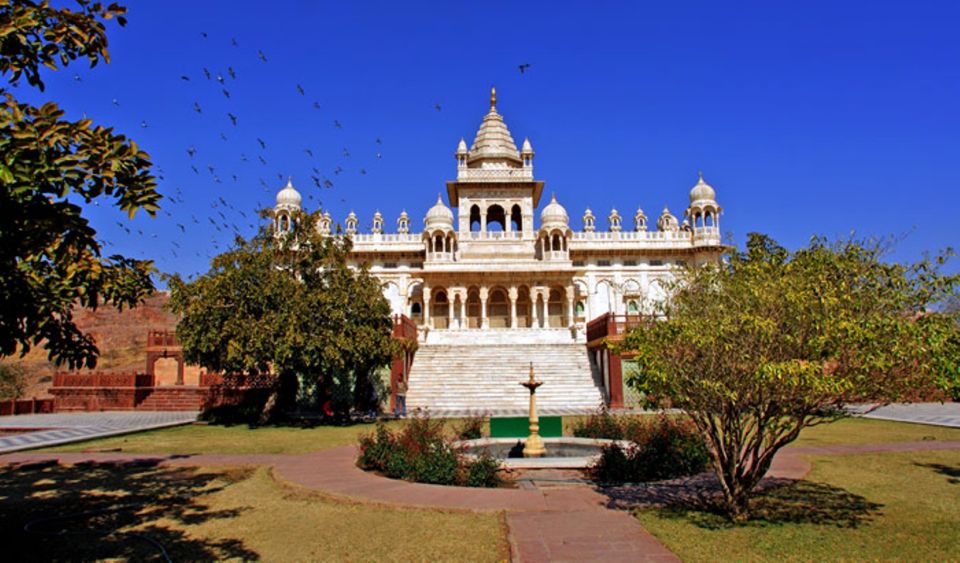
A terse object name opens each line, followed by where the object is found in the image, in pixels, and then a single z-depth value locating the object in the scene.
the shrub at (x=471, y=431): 14.45
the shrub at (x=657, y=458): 10.41
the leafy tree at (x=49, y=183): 4.85
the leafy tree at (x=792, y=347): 6.70
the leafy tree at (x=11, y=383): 36.88
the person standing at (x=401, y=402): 23.34
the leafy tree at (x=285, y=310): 18.84
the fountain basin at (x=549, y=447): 13.23
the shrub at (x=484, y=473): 9.88
